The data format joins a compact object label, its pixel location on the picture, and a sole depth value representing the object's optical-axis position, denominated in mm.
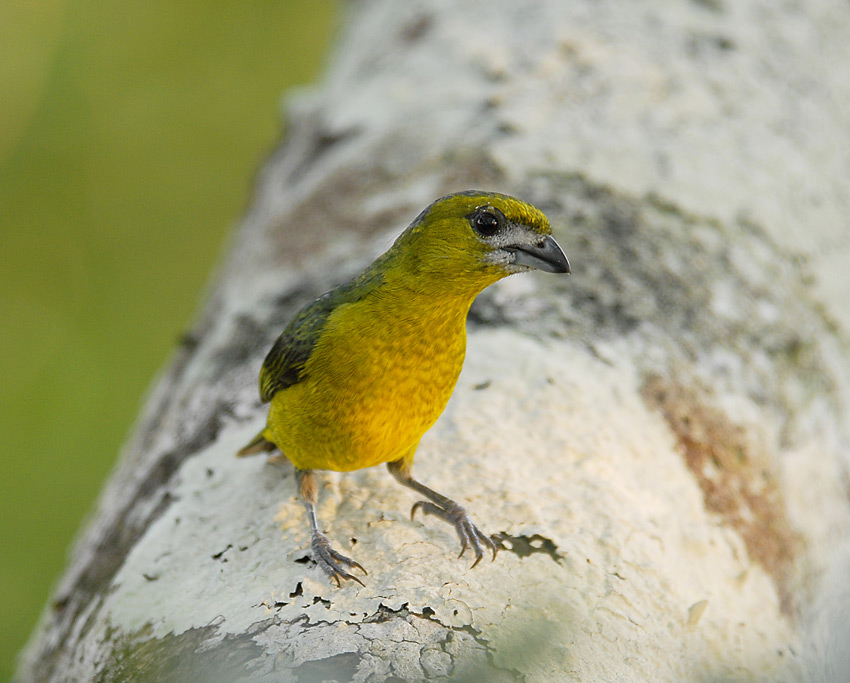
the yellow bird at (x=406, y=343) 2662
